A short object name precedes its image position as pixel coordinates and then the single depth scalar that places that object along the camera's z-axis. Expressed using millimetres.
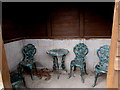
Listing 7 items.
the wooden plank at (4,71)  847
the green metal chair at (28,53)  3181
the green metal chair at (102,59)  2570
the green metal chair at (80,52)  3114
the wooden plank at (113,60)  752
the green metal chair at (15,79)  2080
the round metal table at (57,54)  3041
